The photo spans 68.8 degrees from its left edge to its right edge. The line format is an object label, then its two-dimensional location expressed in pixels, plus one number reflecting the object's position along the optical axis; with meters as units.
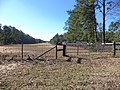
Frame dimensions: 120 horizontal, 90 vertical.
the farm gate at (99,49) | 8.69
